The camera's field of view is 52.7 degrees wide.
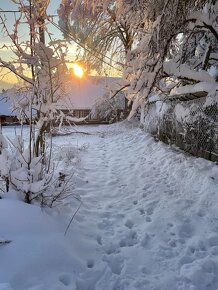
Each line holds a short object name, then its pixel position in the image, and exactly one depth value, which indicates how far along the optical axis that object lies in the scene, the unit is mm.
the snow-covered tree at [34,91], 3090
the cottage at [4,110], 21914
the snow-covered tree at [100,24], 3366
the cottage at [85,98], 22484
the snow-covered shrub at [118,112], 12794
